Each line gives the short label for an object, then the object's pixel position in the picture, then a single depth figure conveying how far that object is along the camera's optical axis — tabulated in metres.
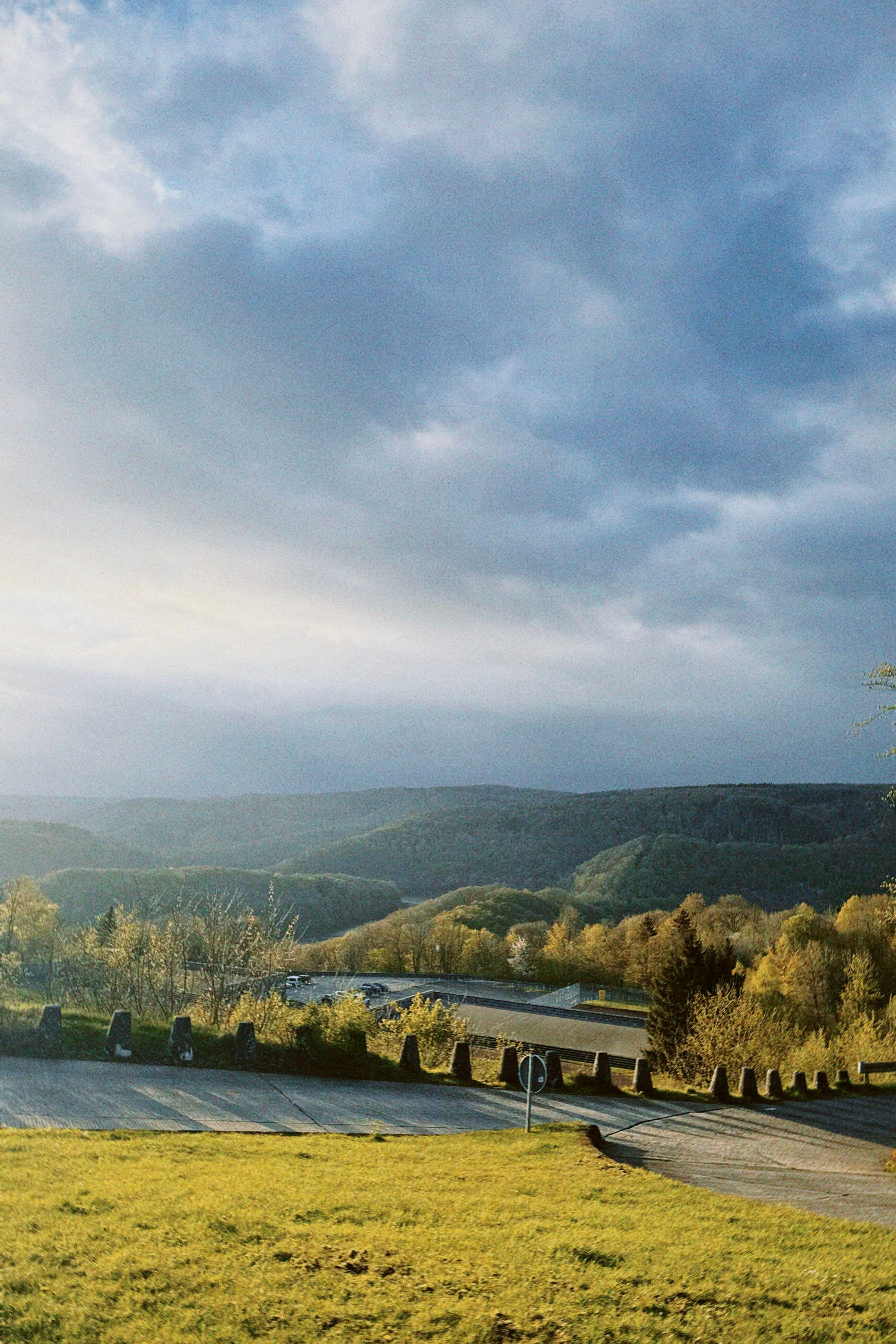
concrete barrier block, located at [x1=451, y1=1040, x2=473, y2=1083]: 20.02
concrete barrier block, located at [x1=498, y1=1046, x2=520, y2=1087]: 20.11
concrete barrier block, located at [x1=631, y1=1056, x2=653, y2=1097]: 23.27
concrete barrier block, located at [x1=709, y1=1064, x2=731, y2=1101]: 25.17
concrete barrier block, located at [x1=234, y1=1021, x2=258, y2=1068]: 17.36
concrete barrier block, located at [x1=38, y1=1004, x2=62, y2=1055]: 15.38
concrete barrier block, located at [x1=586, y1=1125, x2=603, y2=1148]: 15.76
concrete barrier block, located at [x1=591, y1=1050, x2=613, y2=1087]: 22.34
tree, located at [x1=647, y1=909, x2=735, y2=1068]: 46.50
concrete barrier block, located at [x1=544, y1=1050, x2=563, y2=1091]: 21.05
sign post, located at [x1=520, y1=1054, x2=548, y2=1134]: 15.34
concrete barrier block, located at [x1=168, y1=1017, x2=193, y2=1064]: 16.53
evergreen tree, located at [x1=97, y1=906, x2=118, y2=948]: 40.56
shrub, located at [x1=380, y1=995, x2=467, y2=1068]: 26.27
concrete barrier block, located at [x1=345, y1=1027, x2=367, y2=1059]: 19.14
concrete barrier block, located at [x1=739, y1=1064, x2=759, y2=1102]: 26.33
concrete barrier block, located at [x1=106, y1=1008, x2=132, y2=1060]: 15.88
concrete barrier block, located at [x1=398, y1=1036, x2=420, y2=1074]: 19.52
